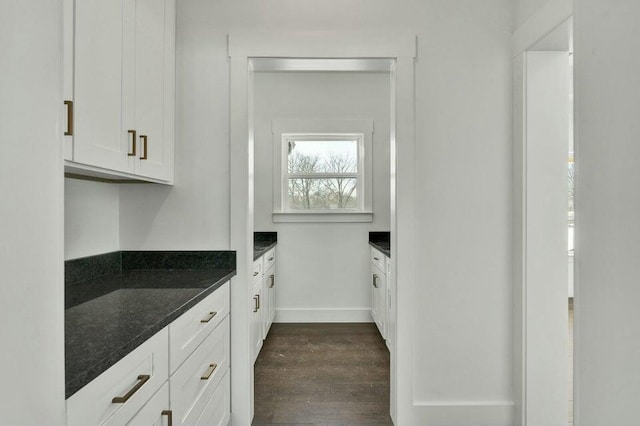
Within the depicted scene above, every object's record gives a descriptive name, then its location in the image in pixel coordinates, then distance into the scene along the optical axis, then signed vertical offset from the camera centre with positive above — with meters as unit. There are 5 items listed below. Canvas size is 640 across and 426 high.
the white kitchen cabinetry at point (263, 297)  2.71 -0.68
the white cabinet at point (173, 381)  0.88 -0.51
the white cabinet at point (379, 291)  3.19 -0.70
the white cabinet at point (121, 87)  1.17 +0.47
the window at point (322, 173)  4.12 +0.44
